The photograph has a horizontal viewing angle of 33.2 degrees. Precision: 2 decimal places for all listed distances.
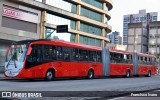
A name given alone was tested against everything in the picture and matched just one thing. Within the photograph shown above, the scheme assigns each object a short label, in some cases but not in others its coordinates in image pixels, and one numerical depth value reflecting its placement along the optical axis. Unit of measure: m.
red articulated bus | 18.52
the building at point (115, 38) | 149.29
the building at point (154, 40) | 72.21
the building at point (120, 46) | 93.12
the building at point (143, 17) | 116.33
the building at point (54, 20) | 34.27
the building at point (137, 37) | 70.87
